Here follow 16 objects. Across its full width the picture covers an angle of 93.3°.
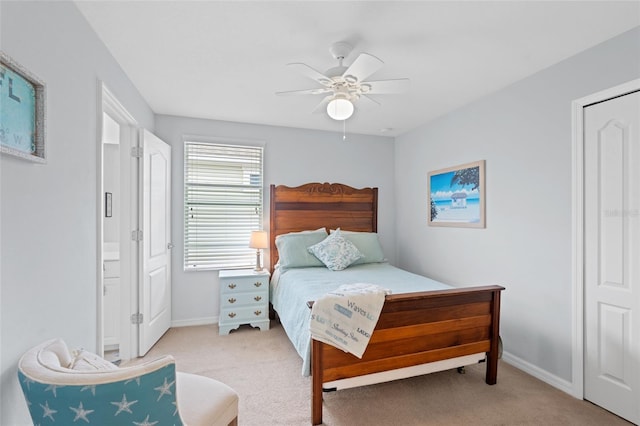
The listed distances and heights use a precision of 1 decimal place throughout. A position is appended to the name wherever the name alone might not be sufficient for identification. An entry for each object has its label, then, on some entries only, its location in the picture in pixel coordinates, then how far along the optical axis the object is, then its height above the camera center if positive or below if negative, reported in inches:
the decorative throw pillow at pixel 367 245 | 153.3 -16.8
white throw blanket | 77.2 -27.7
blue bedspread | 92.8 -26.8
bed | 79.7 -35.6
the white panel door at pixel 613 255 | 78.7 -11.4
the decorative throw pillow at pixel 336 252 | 140.3 -18.6
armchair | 37.8 -23.3
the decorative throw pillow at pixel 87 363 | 48.7 -25.2
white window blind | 149.4 +4.5
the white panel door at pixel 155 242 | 116.0 -12.6
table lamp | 142.9 -13.1
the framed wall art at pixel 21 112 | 43.2 +15.6
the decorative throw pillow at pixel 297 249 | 141.8 -17.4
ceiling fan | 77.0 +36.0
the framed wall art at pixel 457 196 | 125.6 +7.8
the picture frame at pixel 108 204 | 133.0 +3.5
